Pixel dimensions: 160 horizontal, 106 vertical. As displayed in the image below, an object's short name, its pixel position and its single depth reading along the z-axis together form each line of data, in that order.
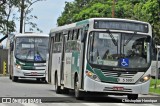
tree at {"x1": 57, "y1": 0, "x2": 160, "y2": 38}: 53.56
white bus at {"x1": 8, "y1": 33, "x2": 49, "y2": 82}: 34.78
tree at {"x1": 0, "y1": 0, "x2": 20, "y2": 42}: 59.34
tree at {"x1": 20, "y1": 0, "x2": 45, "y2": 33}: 56.01
